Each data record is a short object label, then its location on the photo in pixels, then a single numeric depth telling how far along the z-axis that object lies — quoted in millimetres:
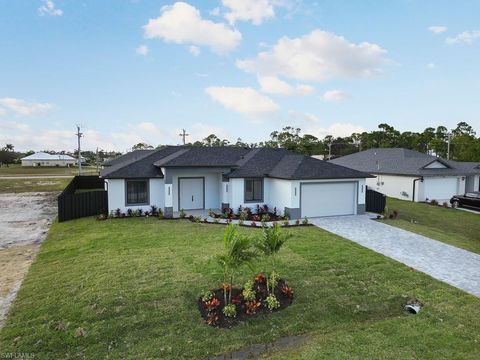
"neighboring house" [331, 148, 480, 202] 24500
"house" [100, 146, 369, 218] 16625
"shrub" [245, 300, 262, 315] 6256
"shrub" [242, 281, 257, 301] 6578
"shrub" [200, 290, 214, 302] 6666
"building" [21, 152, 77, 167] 91056
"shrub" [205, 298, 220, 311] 6282
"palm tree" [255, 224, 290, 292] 7096
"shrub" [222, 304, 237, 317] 6104
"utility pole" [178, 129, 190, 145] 34794
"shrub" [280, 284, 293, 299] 6941
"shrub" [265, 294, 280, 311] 6441
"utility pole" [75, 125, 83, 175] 39797
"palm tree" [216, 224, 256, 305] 6406
